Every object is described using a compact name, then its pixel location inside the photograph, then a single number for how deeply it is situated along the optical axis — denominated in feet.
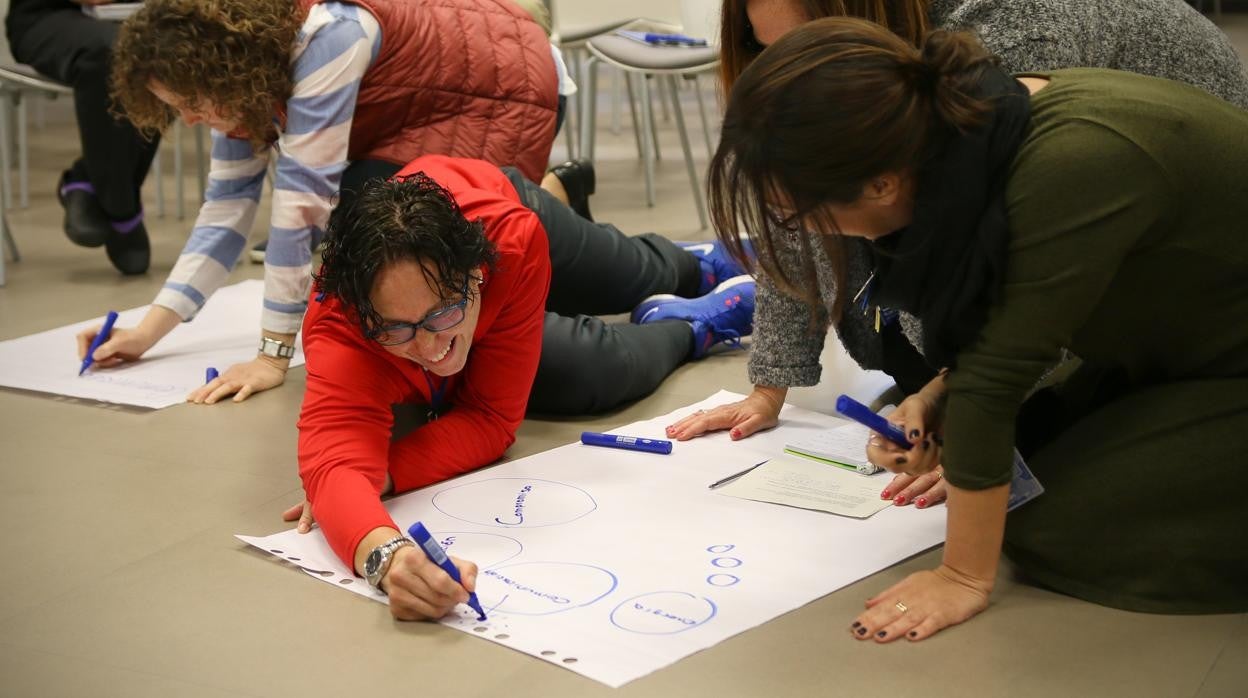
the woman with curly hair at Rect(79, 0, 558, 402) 6.33
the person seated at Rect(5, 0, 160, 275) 9.49
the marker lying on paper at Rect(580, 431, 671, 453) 5.46
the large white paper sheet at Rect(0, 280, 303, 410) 6.77
